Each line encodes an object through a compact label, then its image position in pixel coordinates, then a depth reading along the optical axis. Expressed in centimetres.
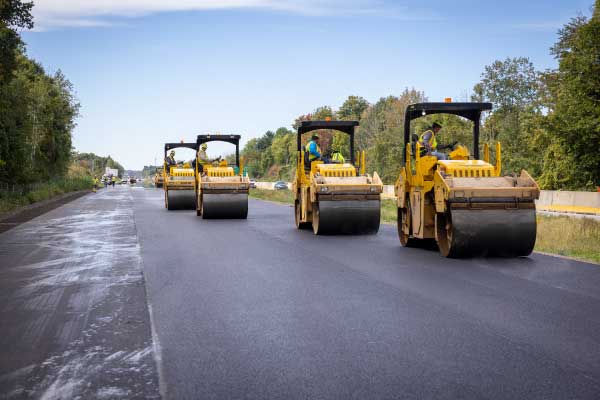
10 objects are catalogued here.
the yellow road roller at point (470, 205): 1049
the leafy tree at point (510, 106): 4750
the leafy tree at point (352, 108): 9381
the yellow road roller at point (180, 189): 2641
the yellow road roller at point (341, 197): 1496
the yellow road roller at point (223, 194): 2042
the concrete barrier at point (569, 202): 2638
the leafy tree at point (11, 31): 2322
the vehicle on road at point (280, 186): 7781
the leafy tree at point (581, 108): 2427
